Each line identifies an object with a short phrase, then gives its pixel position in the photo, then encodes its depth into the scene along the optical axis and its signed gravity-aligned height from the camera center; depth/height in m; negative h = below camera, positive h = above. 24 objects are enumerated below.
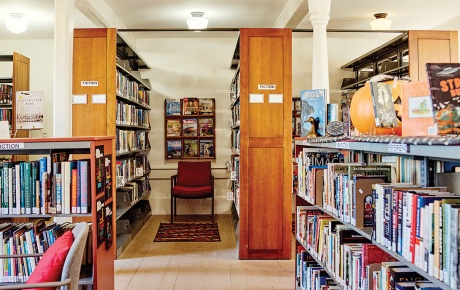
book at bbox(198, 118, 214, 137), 8.02 +0.31
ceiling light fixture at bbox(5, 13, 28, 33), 6.17 +1.73
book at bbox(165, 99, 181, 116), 7.99 +0.70
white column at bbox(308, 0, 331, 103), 5.11 +1.24
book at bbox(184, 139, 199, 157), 8.05 -0.06
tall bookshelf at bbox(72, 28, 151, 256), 4.87 +0.47
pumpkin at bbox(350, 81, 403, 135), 2.22 +0.18
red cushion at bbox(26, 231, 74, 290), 2.24 -0.63
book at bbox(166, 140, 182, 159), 8.03 -0.06
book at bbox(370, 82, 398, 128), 2.19 +0.19
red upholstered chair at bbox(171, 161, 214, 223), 7.40 -0.55
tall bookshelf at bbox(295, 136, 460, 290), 1.48 -0.16
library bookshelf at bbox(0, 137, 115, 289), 2.84 -0.36
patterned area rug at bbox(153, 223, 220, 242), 5.92 -1.28
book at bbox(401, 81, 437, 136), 1.80 +0.15
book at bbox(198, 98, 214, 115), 8.02 +0.71
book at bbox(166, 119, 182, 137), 8.02 +0.31
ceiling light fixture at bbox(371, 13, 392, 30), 6.51 +1.84
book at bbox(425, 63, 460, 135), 1.54 +0.17
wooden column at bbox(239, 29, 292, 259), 4.89 +0.02
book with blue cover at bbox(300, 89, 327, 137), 3.41 +0.27
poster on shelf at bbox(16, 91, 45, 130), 3.25 +0.26
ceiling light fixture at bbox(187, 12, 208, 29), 6.20 +1.77
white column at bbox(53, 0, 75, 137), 4.57 +0.80
